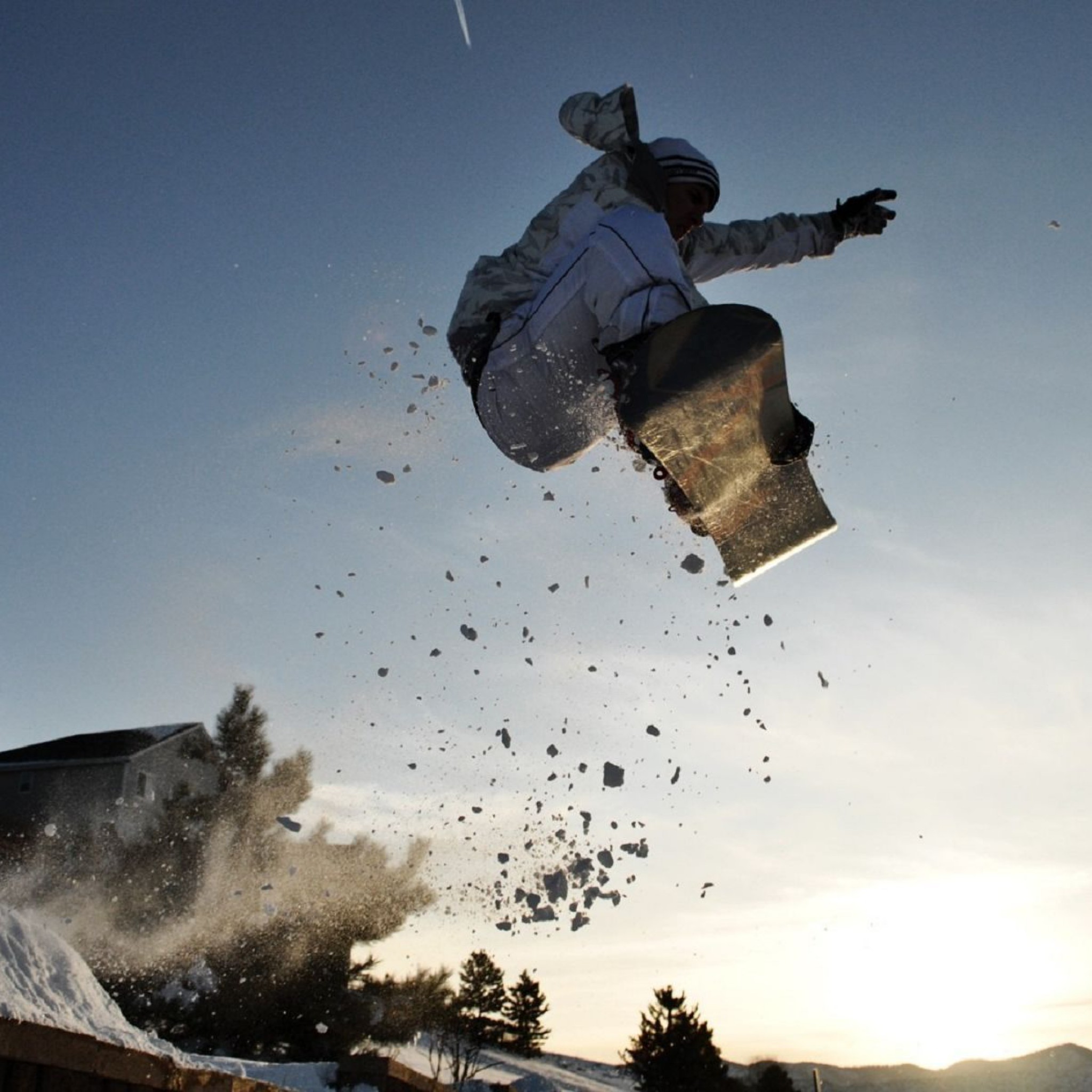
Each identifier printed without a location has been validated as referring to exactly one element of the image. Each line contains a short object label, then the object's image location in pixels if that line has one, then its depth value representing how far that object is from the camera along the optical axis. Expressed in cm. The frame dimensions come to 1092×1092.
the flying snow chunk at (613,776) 418
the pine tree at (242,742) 2214
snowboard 295
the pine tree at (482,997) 3175
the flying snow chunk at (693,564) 400
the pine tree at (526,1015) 3819
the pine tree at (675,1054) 3481
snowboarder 316
